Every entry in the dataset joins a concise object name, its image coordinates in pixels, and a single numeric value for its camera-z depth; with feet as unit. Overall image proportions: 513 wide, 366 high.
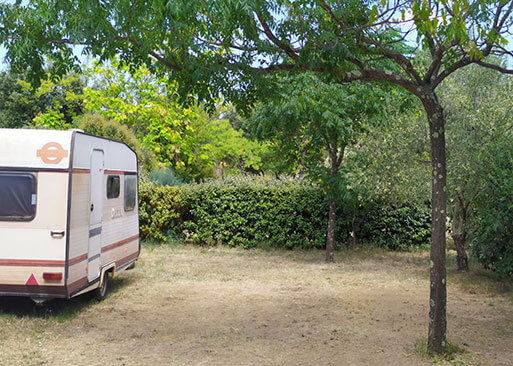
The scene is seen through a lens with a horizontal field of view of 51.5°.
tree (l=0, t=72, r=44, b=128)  108.37
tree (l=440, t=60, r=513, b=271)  33.58
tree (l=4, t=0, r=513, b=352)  17.92
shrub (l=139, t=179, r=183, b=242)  51.19
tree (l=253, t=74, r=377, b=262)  36.22
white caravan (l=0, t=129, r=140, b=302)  23.12
